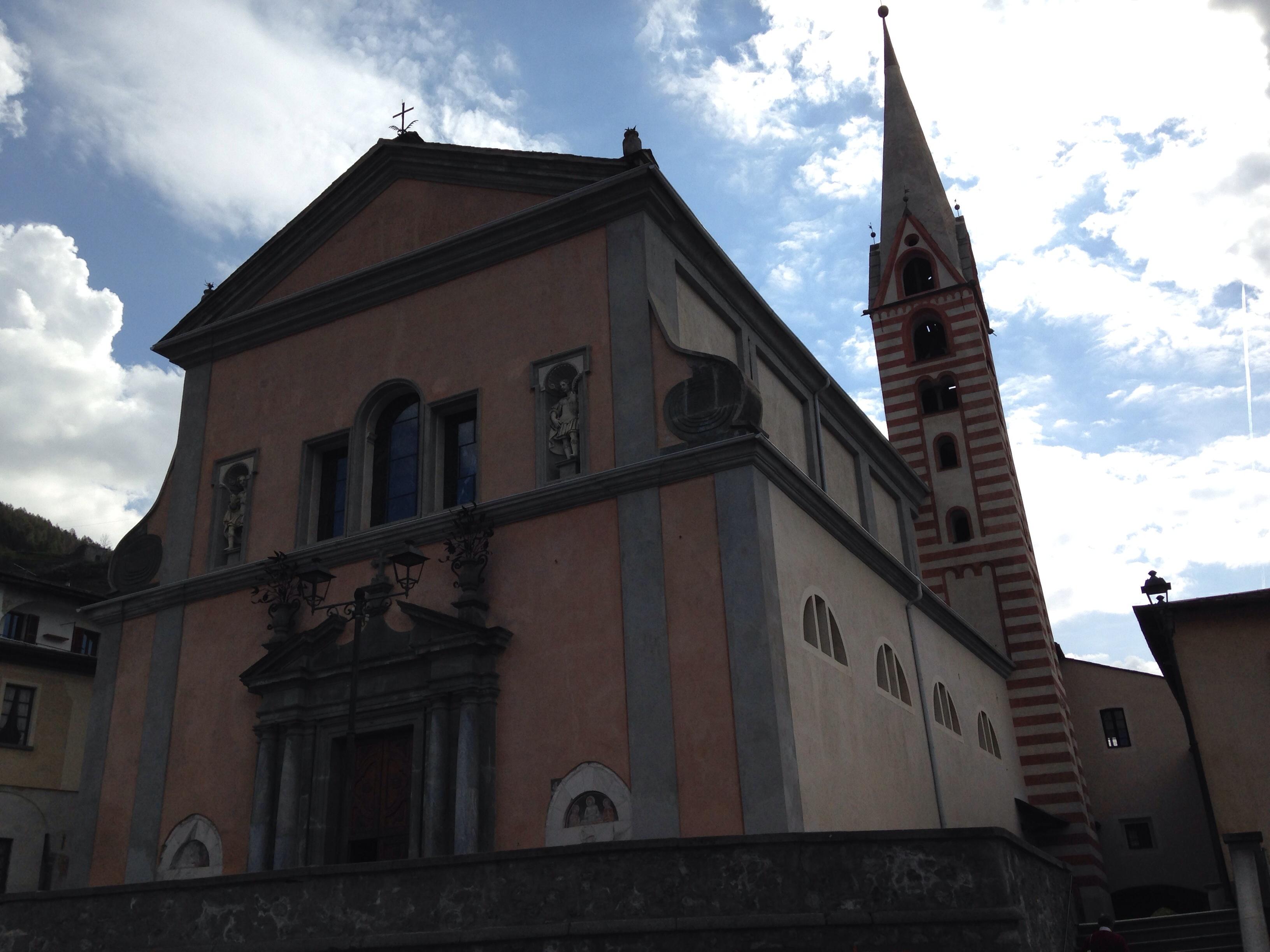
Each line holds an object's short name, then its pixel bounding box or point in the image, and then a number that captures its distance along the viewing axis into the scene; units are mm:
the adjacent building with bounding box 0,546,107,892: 25016
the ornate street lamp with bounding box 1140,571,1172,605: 20422
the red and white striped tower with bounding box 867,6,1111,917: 27078
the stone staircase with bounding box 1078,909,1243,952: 14352
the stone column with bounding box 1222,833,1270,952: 13133
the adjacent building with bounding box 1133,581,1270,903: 18734
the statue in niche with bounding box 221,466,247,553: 18297
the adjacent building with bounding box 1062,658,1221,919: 27219
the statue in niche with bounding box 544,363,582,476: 15742
